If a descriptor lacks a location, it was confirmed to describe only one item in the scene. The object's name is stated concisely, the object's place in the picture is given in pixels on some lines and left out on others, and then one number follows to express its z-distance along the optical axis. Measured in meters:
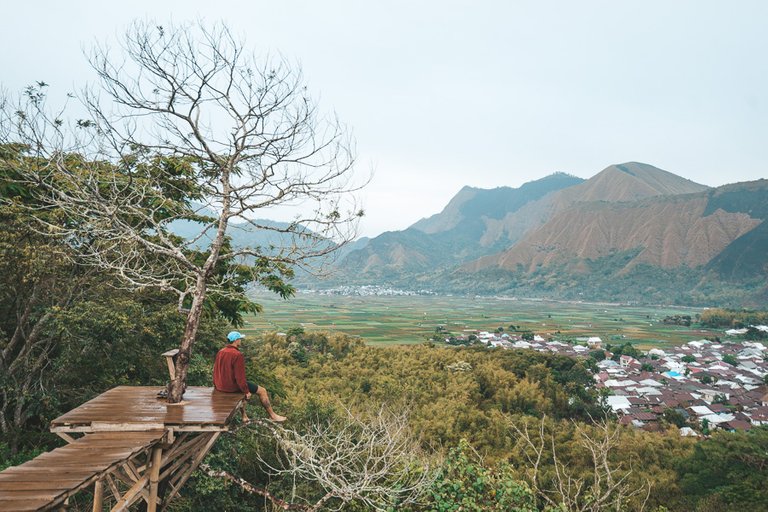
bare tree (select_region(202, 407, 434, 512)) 5.65
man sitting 4.75
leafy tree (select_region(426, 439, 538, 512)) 6.74
